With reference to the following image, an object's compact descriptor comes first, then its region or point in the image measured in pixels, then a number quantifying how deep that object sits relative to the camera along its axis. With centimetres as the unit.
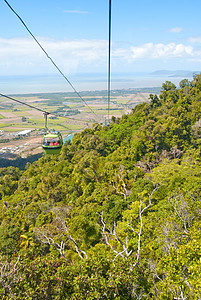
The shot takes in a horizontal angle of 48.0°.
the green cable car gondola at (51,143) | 1644
